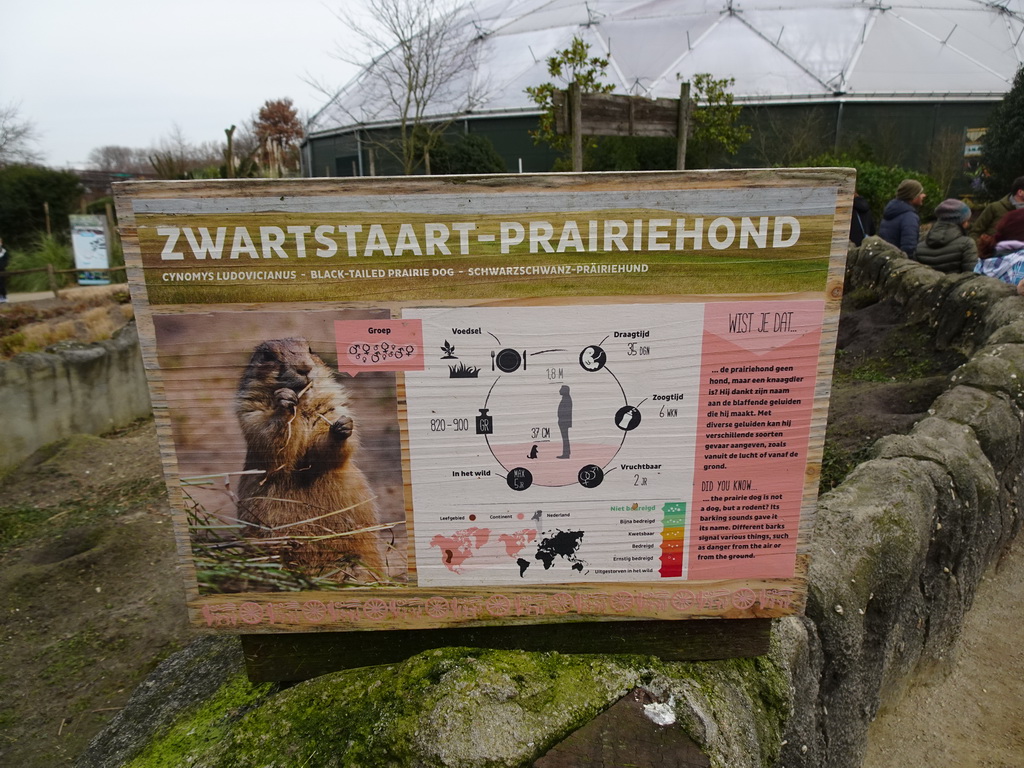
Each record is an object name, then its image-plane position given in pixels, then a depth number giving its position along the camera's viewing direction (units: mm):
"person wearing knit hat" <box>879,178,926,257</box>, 8338
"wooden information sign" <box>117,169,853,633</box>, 1529
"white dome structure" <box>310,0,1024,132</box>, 24484
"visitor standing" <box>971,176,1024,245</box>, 7172
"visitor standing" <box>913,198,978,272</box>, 7410
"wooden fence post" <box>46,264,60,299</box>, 12746
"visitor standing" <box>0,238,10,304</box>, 12869
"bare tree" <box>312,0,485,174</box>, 17984
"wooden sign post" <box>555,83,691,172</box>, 5750
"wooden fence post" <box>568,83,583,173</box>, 5613
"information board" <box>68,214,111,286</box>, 17250
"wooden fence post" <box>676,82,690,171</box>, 6742
